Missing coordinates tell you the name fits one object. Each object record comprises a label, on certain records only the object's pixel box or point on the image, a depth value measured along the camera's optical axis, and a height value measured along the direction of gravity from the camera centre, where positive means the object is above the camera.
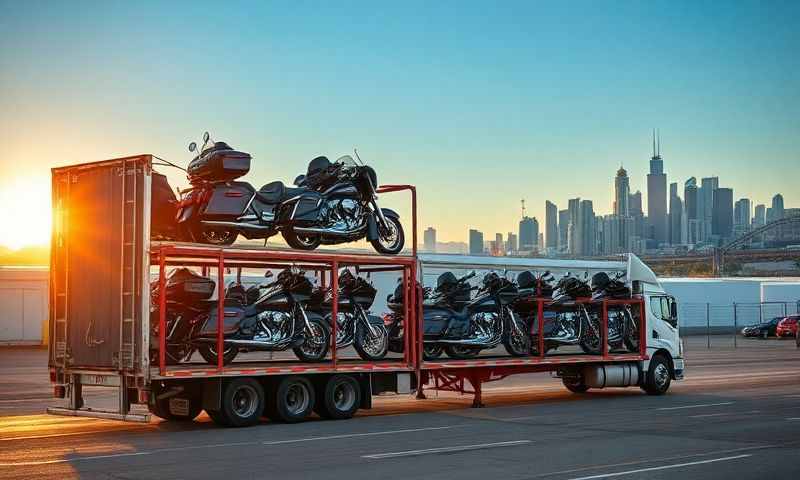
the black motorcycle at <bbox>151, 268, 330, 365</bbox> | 17.55 -0.42
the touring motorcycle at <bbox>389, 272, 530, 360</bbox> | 21.16 -0.53
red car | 60.60 -1.97
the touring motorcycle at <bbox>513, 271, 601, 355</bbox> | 22.95 -0.43
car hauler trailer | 16.08 -0.51
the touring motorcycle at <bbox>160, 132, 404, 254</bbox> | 18.02 +1.51
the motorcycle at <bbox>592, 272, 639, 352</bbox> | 24.80 -0.52
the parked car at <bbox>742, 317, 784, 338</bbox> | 62.62 -2.14
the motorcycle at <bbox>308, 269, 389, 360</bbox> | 19.64 -0.41
